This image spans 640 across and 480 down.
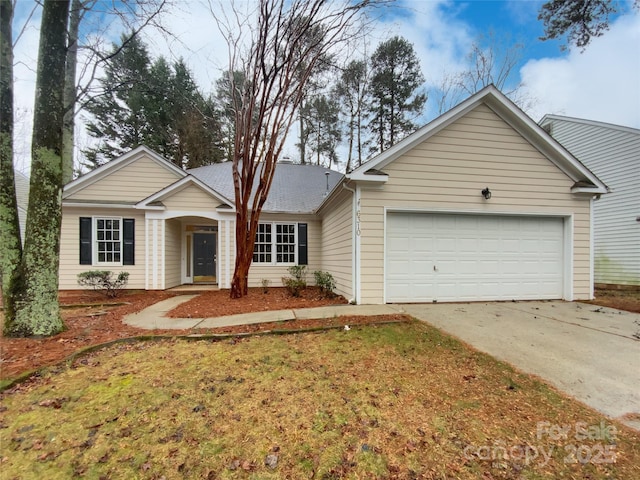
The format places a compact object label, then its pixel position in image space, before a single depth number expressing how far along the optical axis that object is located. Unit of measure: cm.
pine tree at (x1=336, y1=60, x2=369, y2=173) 1725
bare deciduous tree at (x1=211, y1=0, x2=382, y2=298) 800
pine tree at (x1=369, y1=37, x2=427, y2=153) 1798
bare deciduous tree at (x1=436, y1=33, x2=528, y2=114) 1650
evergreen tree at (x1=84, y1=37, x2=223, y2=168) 2094
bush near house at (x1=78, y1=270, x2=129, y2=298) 920
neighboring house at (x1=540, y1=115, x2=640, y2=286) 1130
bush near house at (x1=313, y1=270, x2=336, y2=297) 940
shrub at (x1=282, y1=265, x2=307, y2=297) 968
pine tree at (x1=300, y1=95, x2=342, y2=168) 1973
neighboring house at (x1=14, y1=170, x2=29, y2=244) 1657
